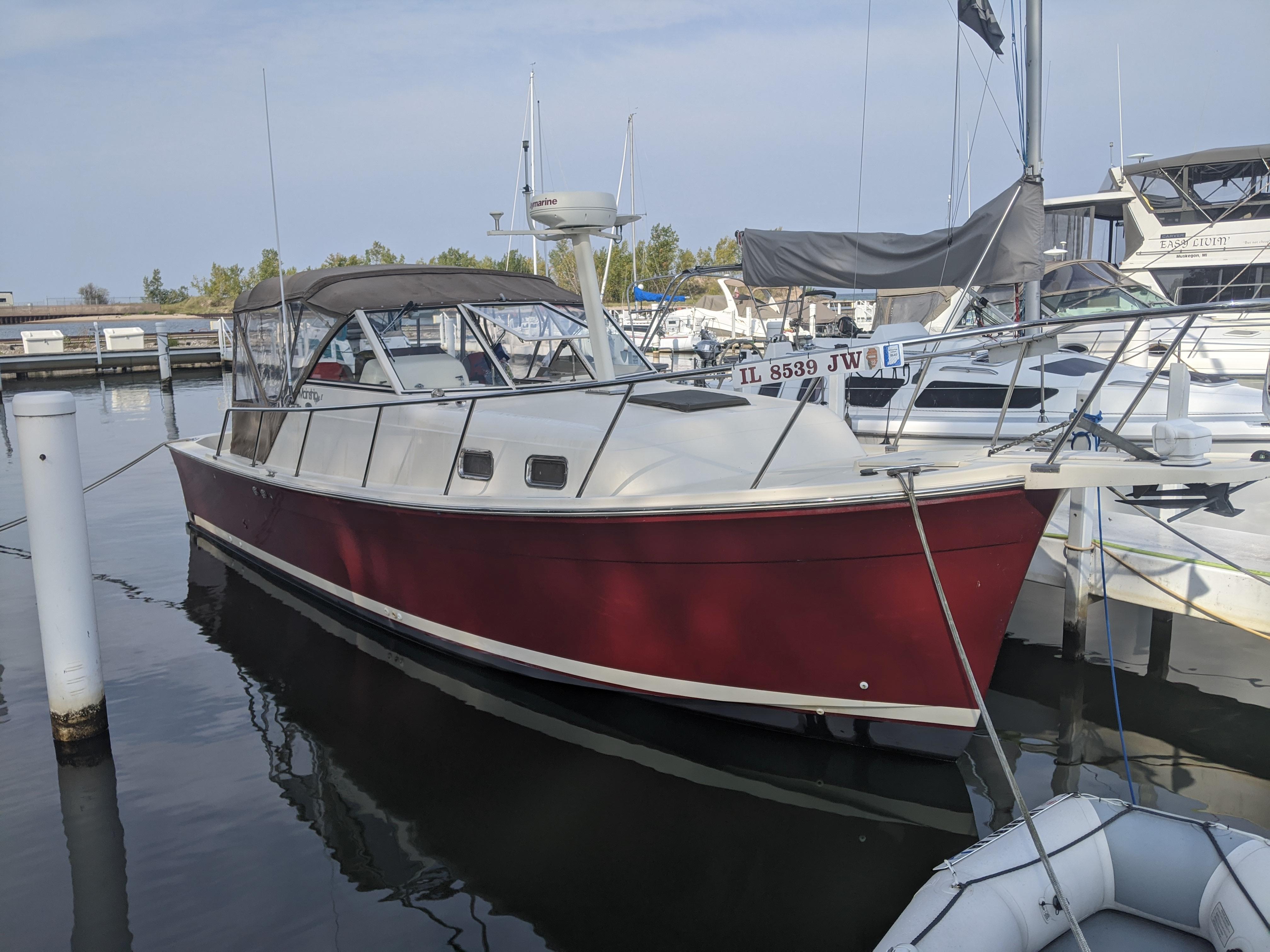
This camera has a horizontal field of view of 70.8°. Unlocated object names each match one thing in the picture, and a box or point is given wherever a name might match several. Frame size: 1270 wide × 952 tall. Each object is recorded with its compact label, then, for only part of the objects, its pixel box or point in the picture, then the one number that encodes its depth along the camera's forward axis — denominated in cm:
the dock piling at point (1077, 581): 634
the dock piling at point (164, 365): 2342
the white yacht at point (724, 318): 2655
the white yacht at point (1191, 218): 1712
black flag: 811
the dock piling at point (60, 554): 487
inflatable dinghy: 315
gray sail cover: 727
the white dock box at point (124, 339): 3036
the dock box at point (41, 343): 2919
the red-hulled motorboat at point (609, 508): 428
